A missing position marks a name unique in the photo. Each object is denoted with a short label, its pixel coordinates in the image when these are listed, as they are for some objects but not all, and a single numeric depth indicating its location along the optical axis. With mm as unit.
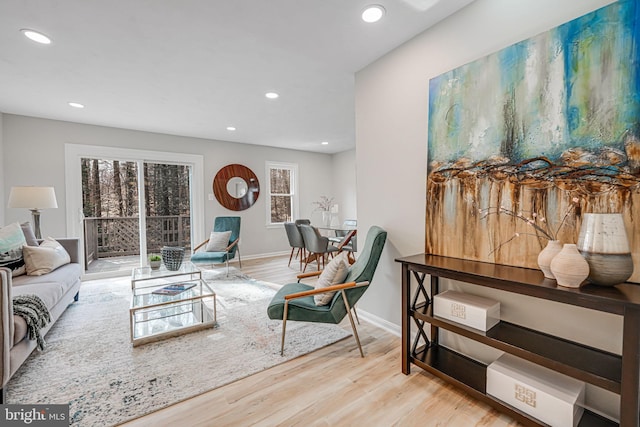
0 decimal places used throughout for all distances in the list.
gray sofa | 1604
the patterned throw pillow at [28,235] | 3002
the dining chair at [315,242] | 4363
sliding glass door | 4406
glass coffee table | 2438
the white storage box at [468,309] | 1627
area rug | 1699
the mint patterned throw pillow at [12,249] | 2572
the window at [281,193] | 6328
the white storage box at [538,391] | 1323
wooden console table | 1093
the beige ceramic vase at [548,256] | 1385
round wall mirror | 5574
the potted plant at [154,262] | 3242
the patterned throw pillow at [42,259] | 2721
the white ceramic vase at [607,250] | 1200
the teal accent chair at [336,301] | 2107
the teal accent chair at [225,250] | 4281
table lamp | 3234
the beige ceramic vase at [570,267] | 1225
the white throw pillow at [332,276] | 2225
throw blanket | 1886
